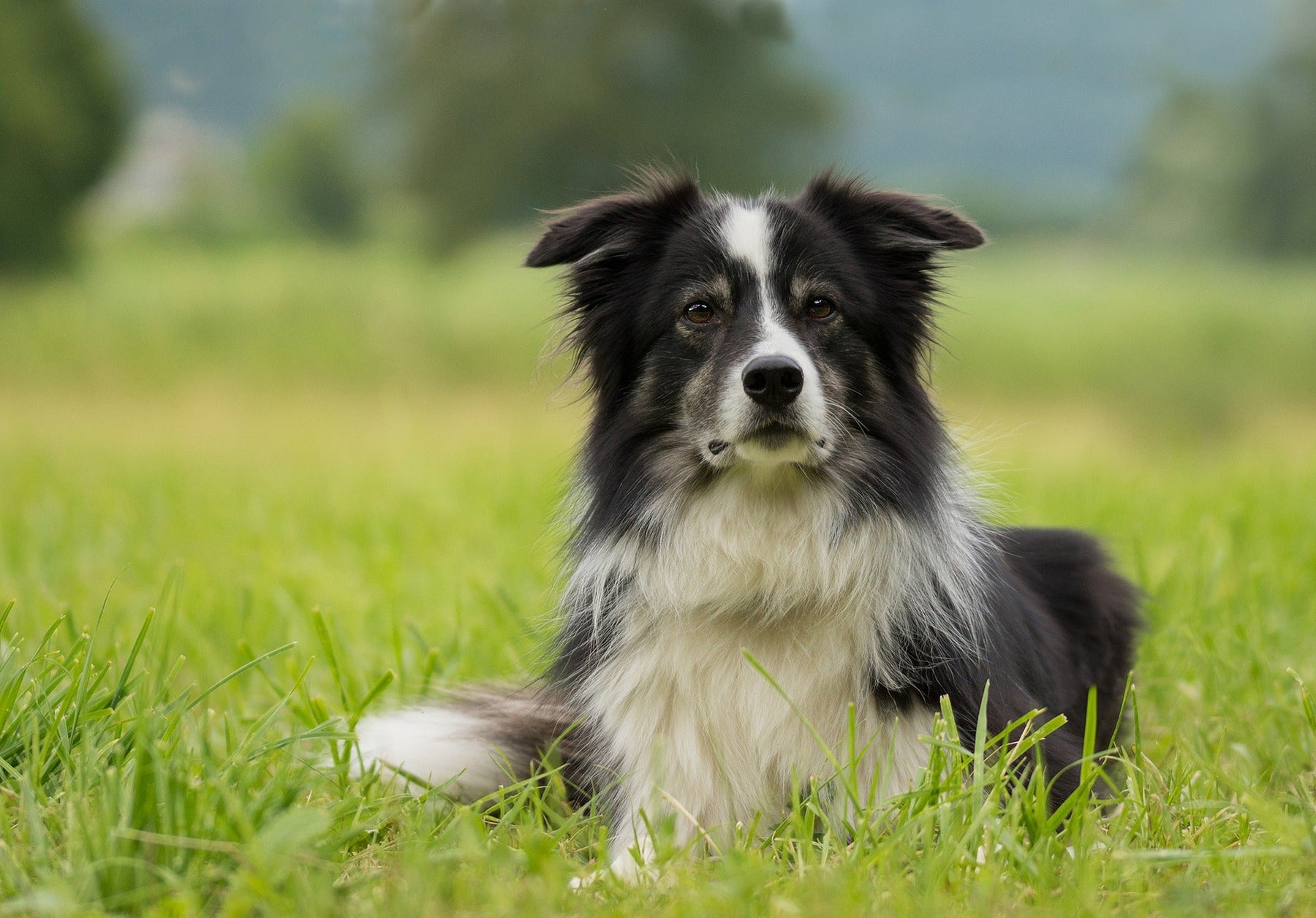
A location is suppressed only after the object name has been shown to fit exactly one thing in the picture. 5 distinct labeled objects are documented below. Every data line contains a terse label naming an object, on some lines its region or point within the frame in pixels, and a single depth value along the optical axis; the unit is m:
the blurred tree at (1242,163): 16.94
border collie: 3.05
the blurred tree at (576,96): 15.15
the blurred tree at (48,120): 14.66
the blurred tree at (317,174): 16.67
